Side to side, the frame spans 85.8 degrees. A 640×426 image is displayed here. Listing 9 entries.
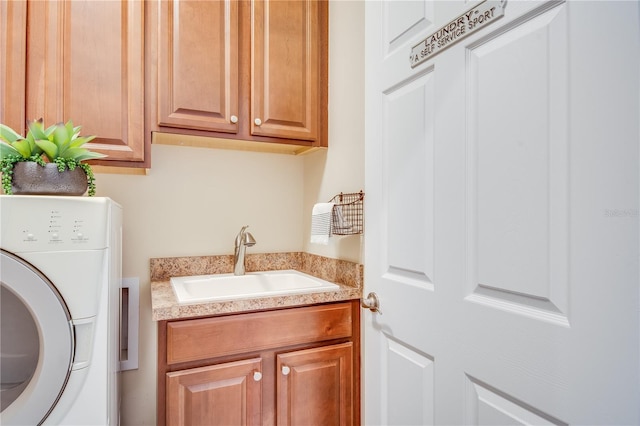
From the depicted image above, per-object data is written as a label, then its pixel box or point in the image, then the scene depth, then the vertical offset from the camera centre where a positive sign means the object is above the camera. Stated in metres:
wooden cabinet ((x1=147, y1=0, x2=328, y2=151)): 1.47 +0.66
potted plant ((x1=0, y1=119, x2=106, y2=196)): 1.03 +0.16
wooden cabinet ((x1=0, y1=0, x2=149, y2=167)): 1.25 +0.55
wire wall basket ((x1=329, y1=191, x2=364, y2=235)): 1.46 -0.01
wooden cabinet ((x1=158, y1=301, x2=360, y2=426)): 1.19 -0.58
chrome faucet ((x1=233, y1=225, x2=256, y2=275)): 1.76 -0.21
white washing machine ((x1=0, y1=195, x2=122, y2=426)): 0.92 -0.27
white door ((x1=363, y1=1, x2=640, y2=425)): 0.58 +0.00
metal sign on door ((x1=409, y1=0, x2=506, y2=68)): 0.78 +0.46
